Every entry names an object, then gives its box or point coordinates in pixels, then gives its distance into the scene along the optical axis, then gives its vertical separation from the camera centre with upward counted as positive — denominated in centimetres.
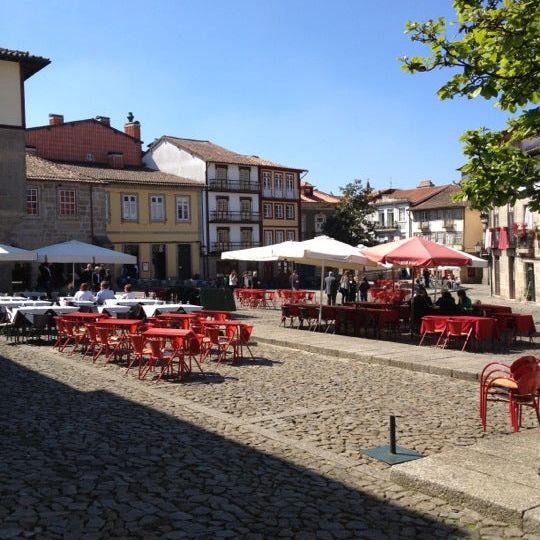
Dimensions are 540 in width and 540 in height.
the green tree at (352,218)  5419 +518
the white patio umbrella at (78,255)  1895 +90
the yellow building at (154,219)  4206 +435
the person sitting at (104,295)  1655 -27
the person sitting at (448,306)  1489 -63
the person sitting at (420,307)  1575 -69
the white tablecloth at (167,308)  1527 -60
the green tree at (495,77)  581 +188
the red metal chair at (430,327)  1365 -102
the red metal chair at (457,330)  1287 -105
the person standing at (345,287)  2538 -27
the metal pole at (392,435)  631 -152
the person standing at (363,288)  2602 -33
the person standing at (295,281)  2856 -5
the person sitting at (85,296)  1653 -29
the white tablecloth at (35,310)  1452 -56
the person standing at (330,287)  2339 -24
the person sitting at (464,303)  1501 -58
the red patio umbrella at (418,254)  1415 +54
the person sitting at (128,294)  1660 -27
